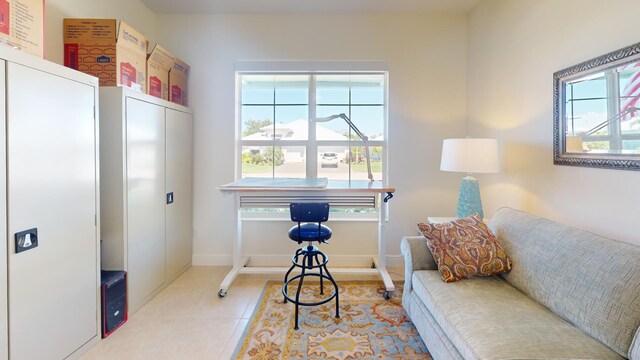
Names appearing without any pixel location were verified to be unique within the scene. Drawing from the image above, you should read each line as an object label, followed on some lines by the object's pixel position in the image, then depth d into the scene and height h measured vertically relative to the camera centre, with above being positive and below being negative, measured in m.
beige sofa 1.17 -0.66
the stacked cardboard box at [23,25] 1.46 +0.83
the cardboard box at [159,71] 2.56 +1.01
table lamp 2.30 +0.13
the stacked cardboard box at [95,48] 2.14 +0.99
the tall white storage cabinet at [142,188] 2.14 -0.09
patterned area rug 1.82 -1.10
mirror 1.50 +0.39
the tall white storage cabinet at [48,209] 1.39 -0.17
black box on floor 1.98 -0.88
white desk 2.47 -0.19
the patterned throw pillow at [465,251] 1.80 -0.48
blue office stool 2.20 -0.42
